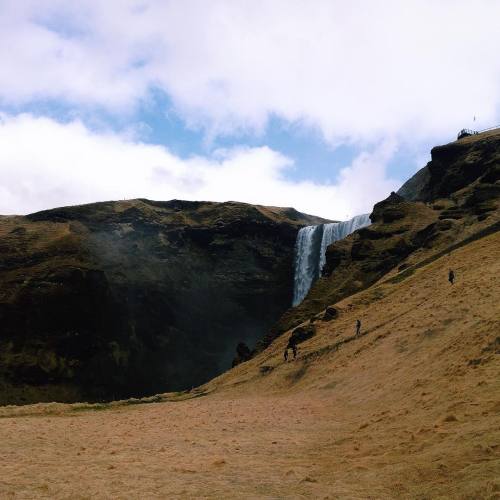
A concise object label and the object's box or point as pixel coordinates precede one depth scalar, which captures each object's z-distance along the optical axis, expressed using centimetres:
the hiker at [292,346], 4398
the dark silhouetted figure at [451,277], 3598
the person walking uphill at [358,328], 3910
